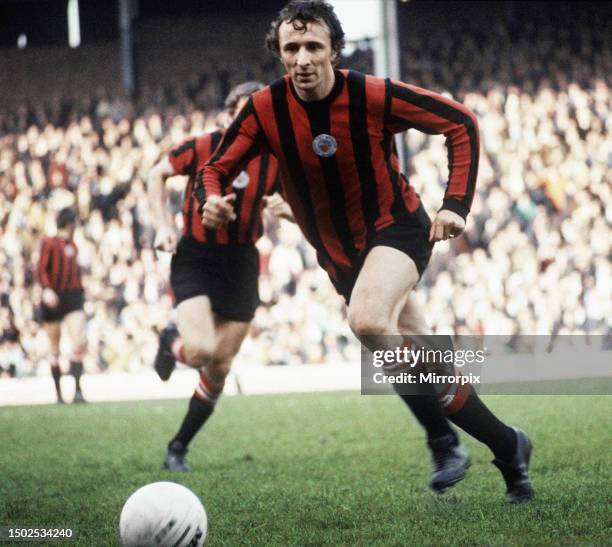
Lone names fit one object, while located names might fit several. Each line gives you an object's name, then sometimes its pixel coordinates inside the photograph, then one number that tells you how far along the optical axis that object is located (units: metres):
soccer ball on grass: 6.74
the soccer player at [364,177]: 8.53
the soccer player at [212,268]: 12.26
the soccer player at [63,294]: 23.36
